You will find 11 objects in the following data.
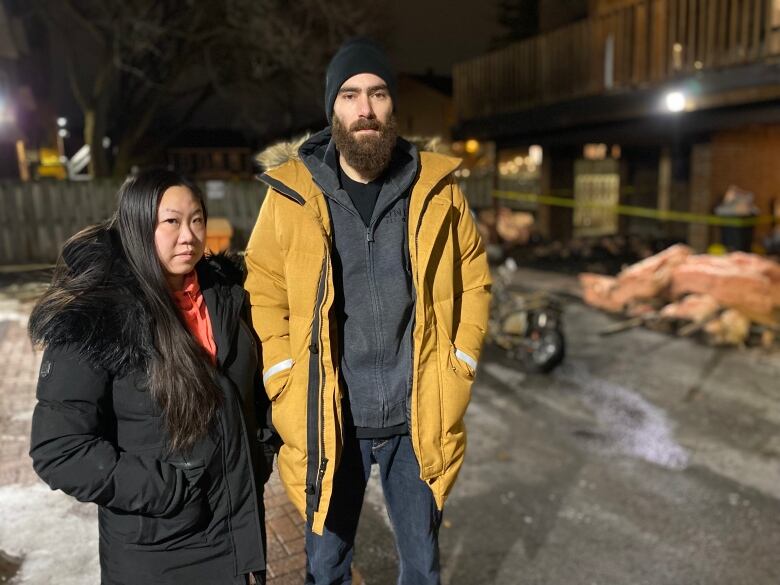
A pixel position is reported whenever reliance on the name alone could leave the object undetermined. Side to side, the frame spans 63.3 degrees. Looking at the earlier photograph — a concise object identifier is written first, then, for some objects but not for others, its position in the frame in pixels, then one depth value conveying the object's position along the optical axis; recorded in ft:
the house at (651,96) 32.22
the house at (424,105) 149.07
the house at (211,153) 175.63
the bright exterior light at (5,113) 50.95
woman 5.61
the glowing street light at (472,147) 132.75
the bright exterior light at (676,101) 34.35
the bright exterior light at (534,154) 101.73
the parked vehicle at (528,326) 23.80
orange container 14.65
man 7.14
